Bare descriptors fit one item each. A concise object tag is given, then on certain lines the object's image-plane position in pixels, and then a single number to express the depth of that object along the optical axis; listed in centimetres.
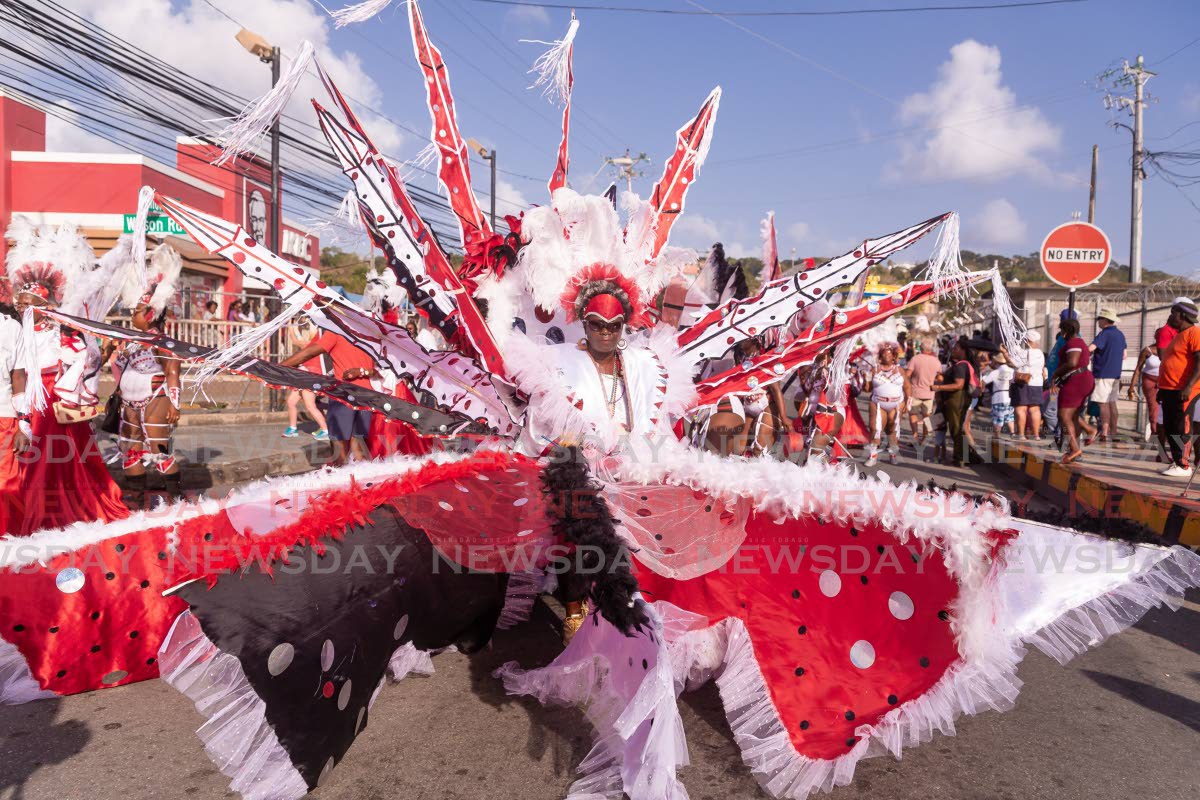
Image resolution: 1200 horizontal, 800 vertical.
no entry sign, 854
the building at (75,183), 2158
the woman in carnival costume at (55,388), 462
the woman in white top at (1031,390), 1150
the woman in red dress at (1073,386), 909
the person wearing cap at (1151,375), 898
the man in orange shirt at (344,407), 658
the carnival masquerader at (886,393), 1013
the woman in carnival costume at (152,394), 562
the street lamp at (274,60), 1127
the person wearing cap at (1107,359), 1055
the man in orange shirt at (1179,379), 765
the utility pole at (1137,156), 2356
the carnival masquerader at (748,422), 595
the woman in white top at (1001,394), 1211
